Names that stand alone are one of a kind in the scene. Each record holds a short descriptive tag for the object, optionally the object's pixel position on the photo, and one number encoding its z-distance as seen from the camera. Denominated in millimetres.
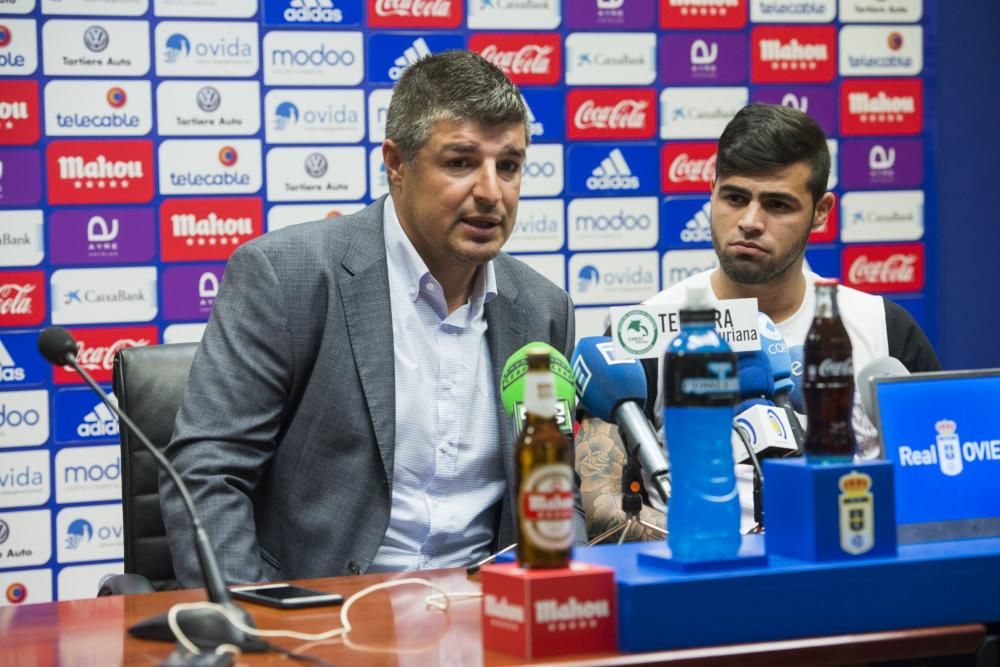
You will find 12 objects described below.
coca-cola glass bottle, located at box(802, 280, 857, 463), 3043
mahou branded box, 2874
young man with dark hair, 4213
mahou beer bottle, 2892
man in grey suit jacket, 3669
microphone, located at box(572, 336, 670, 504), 3170
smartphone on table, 3124
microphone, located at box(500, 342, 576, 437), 3271
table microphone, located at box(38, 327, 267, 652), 2925
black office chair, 3870
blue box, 2992
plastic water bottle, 2962
